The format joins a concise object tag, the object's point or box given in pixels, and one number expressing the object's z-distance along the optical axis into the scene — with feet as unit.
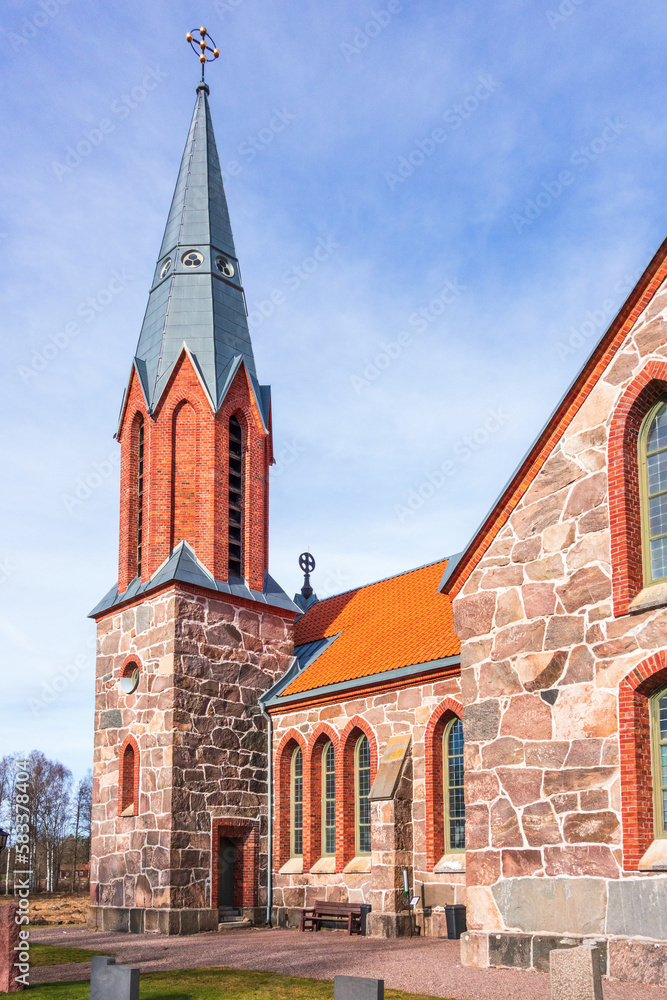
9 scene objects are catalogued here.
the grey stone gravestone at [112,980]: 30.30
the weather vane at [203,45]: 93.75
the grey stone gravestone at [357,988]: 25.34
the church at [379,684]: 38.75
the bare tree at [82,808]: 224.33
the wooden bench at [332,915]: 60.75
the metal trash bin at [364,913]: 59.57
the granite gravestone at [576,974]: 26.61
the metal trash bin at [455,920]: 54.19
